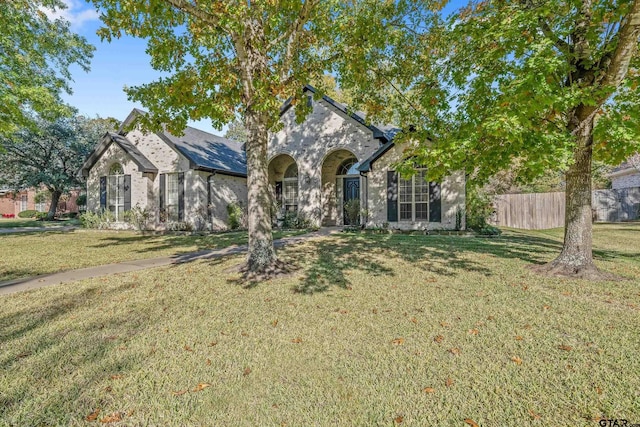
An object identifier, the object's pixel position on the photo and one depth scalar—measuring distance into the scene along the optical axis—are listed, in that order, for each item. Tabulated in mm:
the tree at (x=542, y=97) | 5098
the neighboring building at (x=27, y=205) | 33700
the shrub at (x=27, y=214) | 32334
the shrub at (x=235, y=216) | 17188
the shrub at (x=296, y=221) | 17281
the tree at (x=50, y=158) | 23875
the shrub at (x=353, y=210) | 17172
